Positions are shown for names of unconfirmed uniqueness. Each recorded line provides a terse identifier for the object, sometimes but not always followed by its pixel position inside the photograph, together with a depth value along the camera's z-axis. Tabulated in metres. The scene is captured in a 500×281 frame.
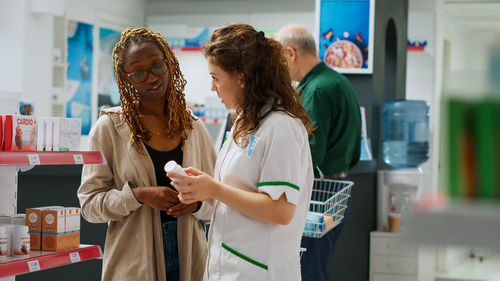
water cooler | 5.89
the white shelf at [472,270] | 7.54
